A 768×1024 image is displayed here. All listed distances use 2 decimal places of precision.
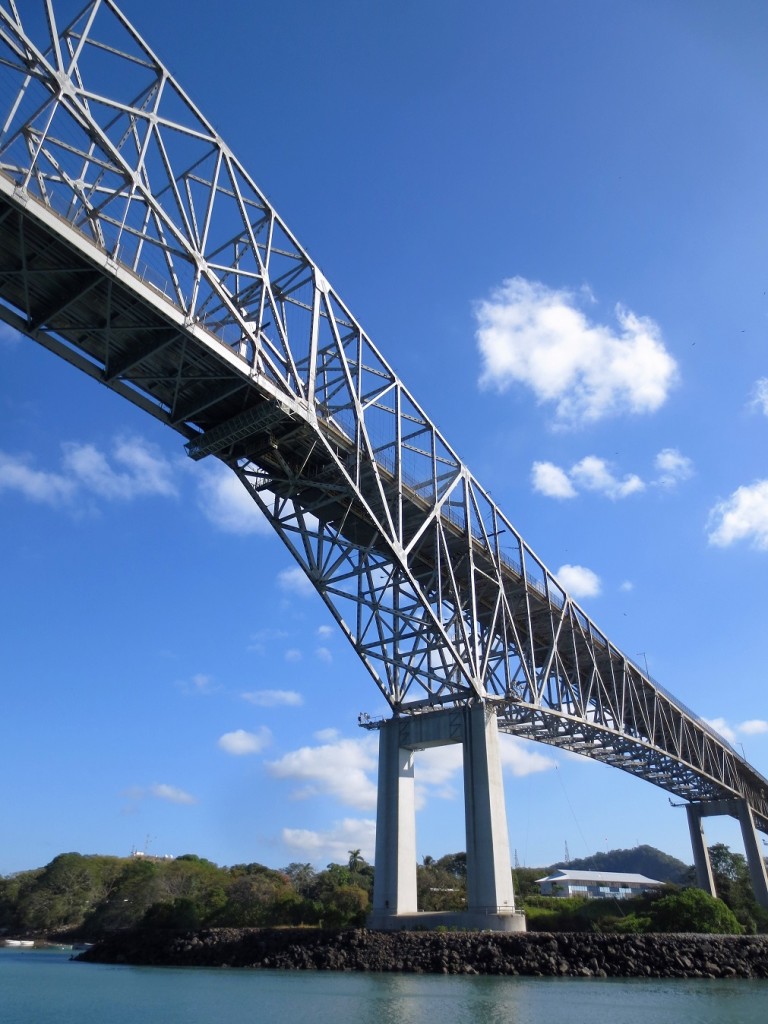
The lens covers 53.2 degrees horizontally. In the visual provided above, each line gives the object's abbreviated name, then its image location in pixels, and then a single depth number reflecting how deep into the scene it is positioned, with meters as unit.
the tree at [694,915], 48.66
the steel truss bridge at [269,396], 24.36
